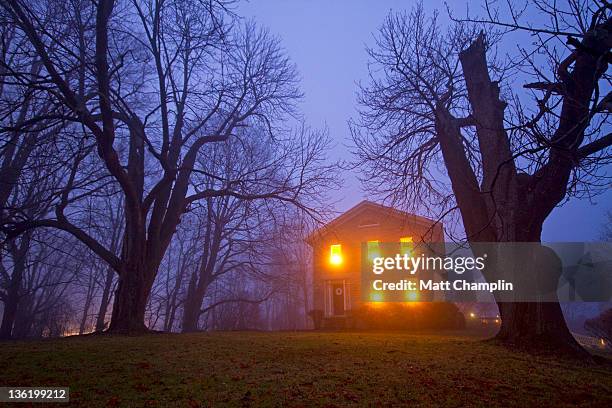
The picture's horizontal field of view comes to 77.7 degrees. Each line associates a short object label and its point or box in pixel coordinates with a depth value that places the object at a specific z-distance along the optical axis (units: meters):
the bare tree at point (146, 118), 9.13
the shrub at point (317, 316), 22.73
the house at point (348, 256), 25.80
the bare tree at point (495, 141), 5.25
